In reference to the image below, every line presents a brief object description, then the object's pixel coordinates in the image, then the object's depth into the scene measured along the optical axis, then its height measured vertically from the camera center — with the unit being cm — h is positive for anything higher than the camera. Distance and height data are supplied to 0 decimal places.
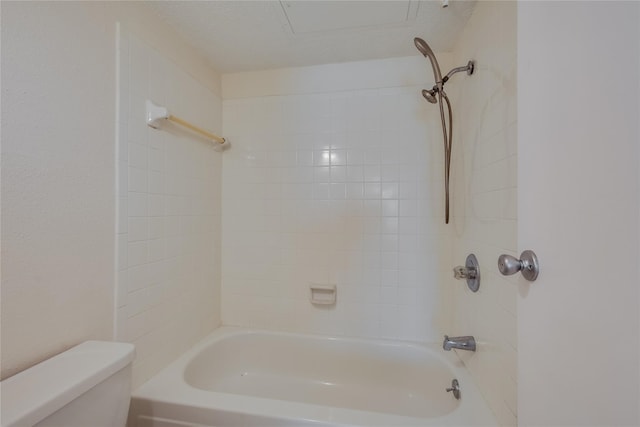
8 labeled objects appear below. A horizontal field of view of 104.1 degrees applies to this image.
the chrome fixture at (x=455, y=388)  111 -80
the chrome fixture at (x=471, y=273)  107 -26
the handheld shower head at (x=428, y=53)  112 +75
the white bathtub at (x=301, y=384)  92 -82
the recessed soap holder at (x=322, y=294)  154 -50
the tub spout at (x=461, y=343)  105 -55
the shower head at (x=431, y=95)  121 +59
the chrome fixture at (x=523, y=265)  47 -10
